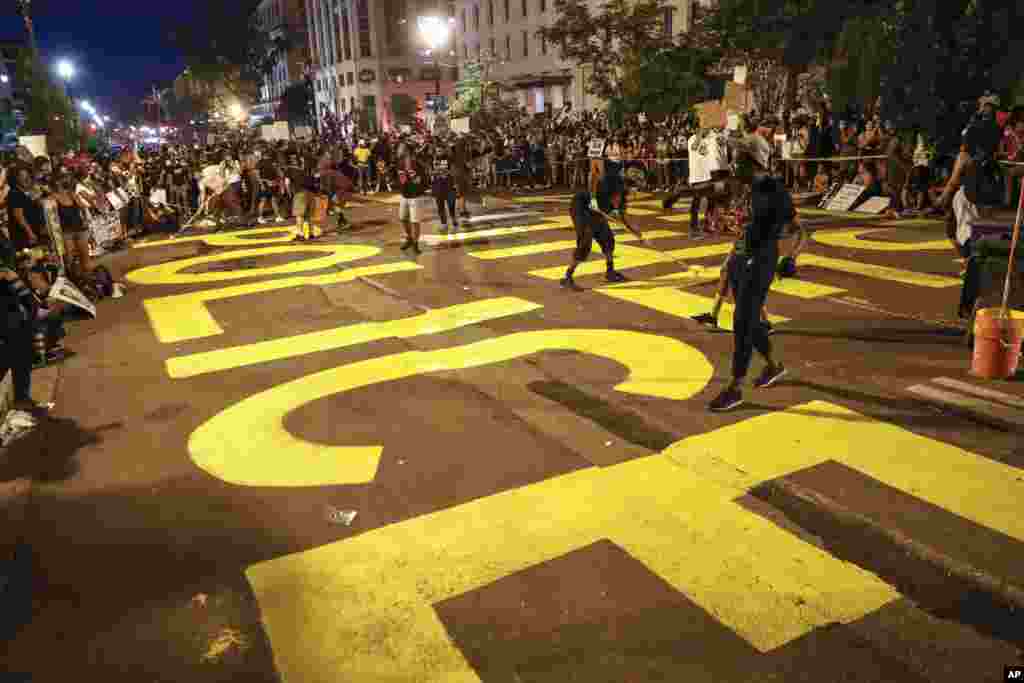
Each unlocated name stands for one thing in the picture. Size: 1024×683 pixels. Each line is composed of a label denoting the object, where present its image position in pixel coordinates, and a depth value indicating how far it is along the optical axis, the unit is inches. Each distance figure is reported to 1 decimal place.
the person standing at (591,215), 394.6
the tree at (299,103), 3243.1
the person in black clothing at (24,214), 389.7
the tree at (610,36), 982.7
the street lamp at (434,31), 1144.8
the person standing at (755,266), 222.2
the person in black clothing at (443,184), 587.5
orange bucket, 236.5
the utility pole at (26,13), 1120.7
